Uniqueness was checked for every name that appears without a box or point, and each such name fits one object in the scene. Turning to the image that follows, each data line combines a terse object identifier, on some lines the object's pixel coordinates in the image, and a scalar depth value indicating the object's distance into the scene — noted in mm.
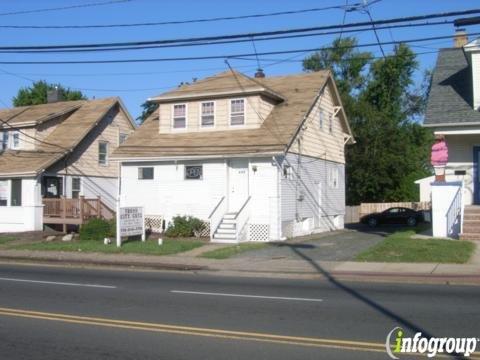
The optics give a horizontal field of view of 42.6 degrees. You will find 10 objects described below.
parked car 40156
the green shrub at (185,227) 26016
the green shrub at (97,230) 26219
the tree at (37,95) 62344
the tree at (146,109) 61681
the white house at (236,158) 25016
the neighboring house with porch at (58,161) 30828
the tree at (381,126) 52719
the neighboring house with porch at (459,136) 20750
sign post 23625
